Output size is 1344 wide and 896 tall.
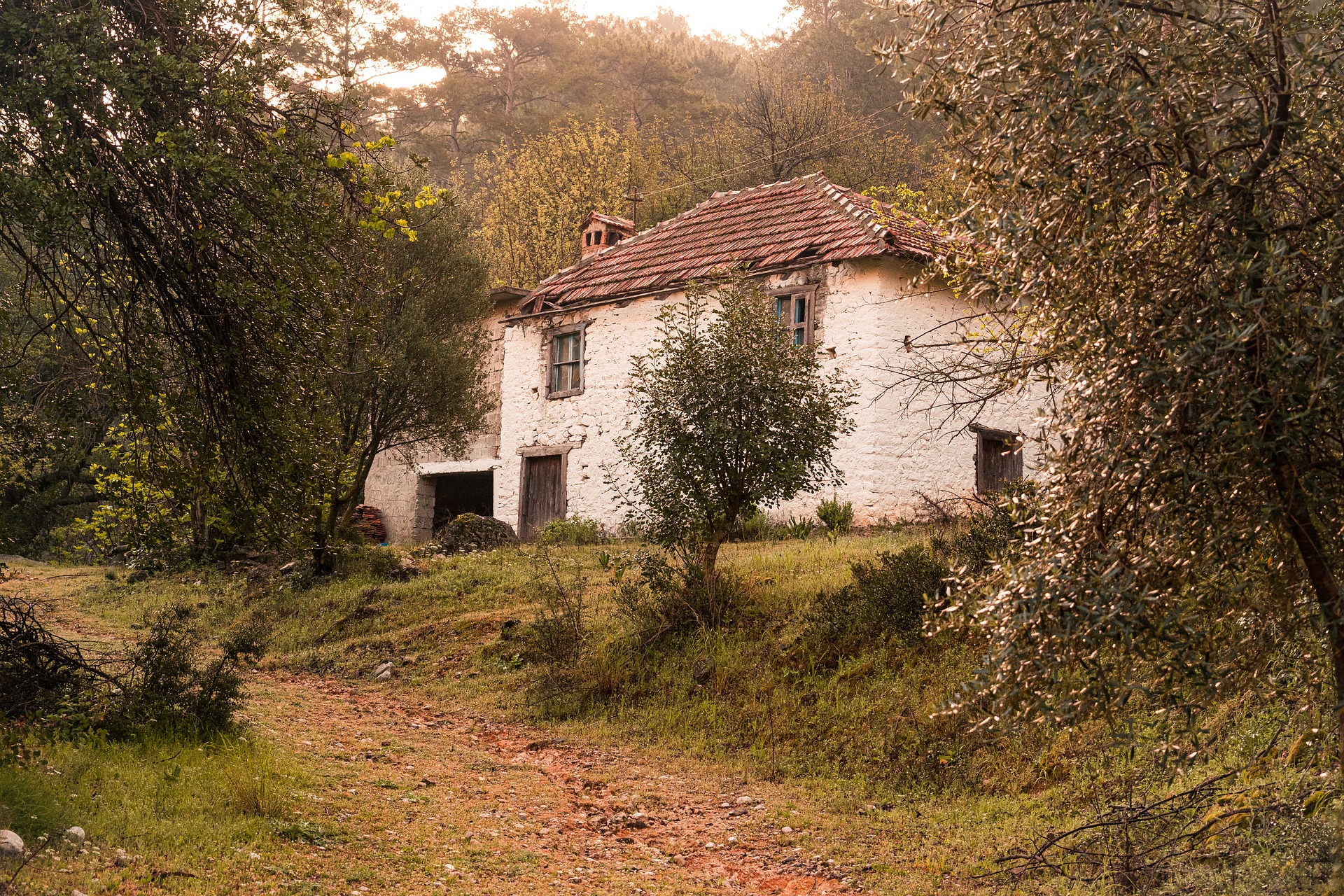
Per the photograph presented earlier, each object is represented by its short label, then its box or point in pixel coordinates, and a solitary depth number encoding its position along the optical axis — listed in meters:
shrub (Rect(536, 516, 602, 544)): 21.17
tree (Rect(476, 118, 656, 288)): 35.16
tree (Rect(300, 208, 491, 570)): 19.56
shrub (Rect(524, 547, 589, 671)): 12.90
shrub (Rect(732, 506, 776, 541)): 18.48
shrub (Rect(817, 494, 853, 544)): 18.17
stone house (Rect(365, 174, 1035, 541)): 18.80
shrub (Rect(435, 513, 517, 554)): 21.19
